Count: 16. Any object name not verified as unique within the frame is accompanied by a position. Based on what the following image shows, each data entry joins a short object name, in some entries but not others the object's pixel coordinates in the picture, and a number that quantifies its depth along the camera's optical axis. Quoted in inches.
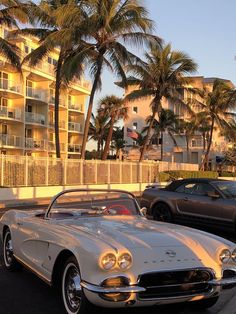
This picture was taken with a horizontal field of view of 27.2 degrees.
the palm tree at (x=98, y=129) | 2800.7
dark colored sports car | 436.1
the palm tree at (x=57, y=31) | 1218.6
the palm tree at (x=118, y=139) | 3385.3
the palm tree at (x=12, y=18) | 1094.4
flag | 2183.4
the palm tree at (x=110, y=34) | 1233.4
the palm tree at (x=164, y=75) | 1608.0
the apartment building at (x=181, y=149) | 3144.7
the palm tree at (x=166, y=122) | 2574.3
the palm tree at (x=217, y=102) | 2231.8
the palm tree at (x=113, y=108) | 2358.5
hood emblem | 189.0
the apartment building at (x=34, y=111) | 2010.3
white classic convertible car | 179.0
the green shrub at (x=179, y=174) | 1784.9
